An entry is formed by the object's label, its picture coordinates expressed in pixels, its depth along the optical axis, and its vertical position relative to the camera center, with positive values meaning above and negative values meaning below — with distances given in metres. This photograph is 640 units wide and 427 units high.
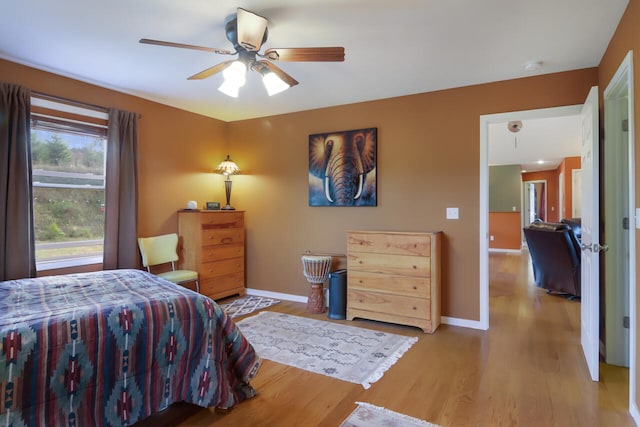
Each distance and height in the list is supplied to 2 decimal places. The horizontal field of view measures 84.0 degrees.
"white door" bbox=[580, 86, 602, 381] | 2.33 -0.17
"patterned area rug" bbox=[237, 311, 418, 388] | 2.57 -1.13
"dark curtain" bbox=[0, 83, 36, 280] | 2.79 +0.21
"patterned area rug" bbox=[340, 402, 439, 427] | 1.89 -1.14
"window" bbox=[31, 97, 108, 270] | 3.13 +0.29
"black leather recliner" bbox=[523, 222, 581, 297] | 4.44 -0.60
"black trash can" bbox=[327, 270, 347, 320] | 3.74 -0.91
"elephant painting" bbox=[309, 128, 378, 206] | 3.98 +0.50
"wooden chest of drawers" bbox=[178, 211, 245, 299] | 4.10 -0.44
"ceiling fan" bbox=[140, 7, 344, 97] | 2.13 +0.99
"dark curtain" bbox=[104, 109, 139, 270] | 3.47 +0.20
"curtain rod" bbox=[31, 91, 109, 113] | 3.06 +1.01
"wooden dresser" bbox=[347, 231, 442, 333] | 3.30 -0.65
